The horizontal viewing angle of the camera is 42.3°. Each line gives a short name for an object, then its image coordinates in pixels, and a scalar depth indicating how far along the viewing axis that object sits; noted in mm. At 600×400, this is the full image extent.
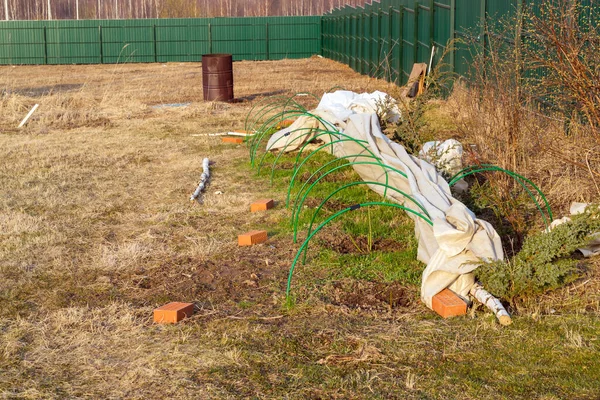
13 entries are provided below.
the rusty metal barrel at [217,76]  17411
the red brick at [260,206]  7863
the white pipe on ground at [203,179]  8572
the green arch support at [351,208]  5102
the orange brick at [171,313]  4918
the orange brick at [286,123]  12988
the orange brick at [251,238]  6594
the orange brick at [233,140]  12633
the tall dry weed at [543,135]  6340
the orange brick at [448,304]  4910
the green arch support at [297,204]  6369
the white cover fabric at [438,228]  5164
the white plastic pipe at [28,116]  14511
